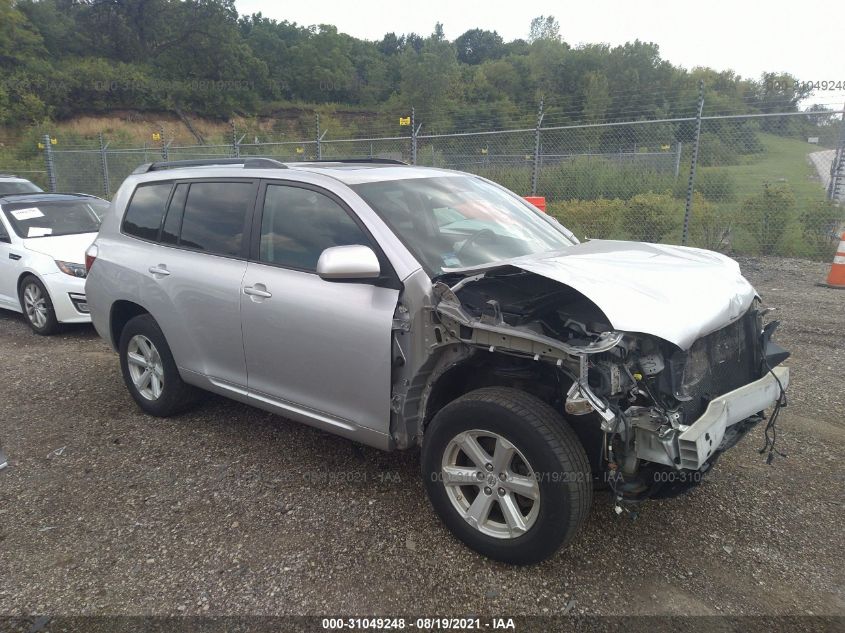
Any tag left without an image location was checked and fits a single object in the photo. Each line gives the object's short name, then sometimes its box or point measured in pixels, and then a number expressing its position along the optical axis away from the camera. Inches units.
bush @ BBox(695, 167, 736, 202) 437.2
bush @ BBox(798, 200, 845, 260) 375.9
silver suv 94.7
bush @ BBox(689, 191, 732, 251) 407.2
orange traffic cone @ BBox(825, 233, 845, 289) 311.9
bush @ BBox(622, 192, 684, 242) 405.4
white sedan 263.6
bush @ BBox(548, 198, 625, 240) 422.3
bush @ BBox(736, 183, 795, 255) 389.4
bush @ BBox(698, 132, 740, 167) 449.7
